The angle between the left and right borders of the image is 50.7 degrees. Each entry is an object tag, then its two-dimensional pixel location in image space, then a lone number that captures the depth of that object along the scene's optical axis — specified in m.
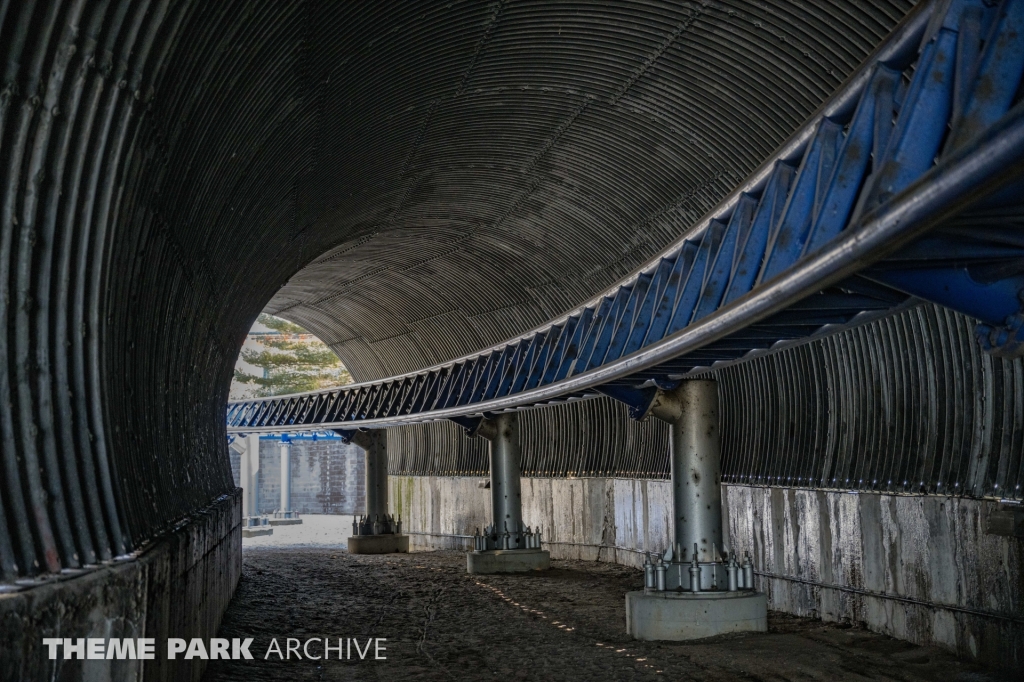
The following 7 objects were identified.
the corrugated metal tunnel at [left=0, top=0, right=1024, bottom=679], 5.79
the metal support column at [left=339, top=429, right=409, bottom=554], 28.56
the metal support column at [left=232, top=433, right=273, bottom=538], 45.22
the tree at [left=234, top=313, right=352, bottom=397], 56.50
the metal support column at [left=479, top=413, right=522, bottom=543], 22.41
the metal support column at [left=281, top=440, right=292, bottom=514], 50.88
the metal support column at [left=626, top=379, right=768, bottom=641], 12.55
